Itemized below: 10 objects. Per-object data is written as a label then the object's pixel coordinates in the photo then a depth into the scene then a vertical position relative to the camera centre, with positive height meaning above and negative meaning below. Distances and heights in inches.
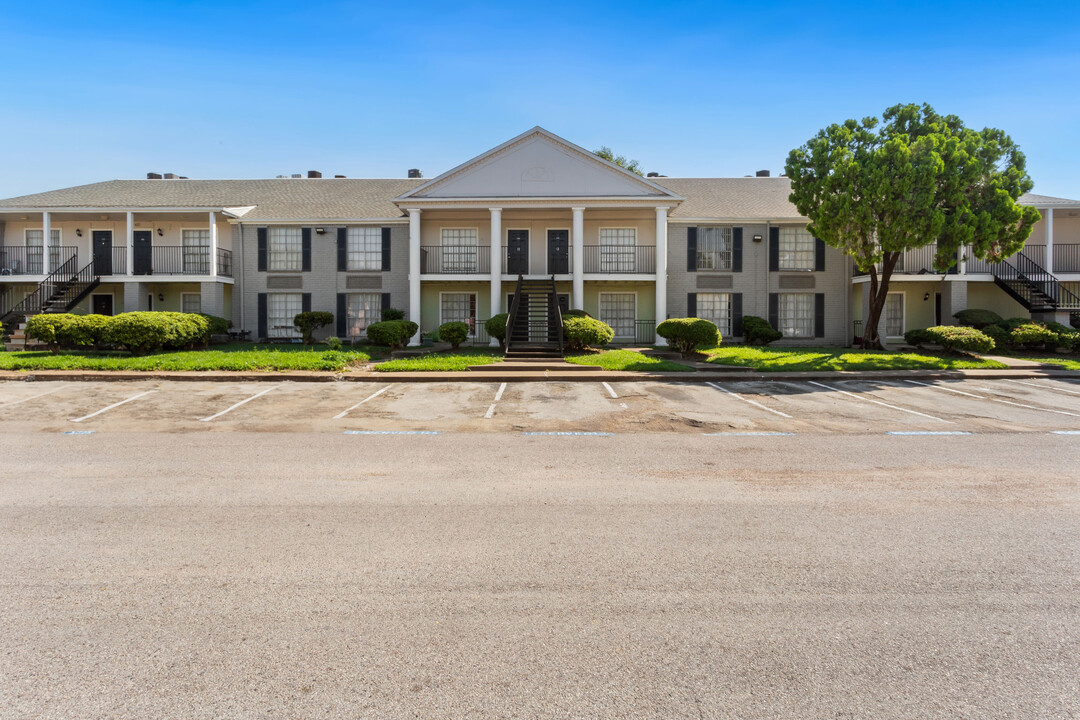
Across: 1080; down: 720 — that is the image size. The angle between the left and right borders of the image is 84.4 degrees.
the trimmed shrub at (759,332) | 886.1 +2.9
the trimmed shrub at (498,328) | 754.8 +9.3
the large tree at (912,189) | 685.3 +172.1
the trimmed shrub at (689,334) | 698.8 +0.3
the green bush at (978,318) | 852.6 +21.4
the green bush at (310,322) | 880.9 +21.2
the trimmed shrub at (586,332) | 721.6 +3.3
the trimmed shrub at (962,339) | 706.8 -7.3
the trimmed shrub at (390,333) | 740.6 +3.4
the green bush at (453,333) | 763.4 +3.1
